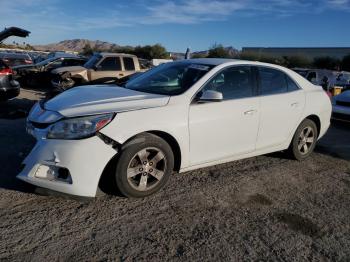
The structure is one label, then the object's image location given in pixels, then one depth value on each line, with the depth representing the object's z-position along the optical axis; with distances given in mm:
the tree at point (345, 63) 52488
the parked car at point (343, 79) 20861
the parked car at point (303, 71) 18128
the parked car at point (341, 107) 9374
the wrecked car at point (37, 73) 15539
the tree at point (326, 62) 54781
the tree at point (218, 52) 54719
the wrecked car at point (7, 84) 8875
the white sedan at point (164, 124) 3602
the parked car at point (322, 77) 17453
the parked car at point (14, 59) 17578
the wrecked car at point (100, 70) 13102
